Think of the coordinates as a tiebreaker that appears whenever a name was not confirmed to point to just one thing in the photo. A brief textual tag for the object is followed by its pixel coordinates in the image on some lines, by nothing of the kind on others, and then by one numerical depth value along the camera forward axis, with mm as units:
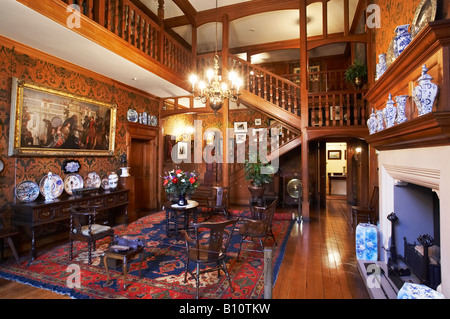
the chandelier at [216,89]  4352
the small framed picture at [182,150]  9242
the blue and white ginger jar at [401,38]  2541
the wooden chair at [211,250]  2705
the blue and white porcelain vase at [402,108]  2461
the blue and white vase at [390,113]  2637
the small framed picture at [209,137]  10352
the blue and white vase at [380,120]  3129
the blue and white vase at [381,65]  3234
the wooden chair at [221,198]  5878
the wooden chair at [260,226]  3799
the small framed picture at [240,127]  9873
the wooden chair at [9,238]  3344
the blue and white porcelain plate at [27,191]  3941
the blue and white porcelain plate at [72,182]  4703
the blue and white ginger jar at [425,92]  1789
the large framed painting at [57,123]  3891
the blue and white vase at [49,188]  4172
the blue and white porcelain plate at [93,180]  5173
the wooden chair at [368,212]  4801
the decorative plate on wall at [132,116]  6355
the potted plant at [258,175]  6434
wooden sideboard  3703
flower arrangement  4637
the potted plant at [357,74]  5945
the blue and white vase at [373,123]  3388
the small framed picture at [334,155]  11148
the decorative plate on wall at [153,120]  7203
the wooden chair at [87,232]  3531
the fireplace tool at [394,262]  2682
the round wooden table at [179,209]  4617
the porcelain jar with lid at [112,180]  5504
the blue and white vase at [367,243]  3328
